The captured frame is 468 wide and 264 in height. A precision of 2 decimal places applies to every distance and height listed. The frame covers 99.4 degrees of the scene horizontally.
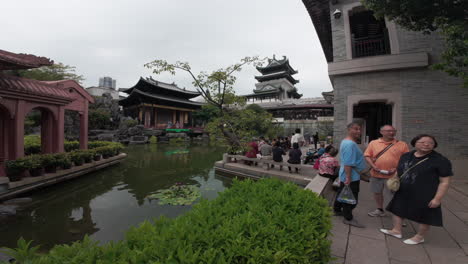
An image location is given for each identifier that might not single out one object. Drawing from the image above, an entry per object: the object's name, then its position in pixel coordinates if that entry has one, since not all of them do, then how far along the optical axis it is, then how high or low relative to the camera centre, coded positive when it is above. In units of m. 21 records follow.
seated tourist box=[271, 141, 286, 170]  8.11 -0.92
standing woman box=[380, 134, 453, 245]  2.37 -0.66
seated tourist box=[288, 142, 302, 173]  7.75 -0.99
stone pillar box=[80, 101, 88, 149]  10.70 +0.08
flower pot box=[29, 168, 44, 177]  6.96 -1.50
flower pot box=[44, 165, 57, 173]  7.53 -1.50
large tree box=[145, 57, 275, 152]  8.85 +0.90
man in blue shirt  3.03 -0.51
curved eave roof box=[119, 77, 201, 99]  33.98 +7.91
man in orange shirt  3.09 -0.39
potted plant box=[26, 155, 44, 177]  6.58 -1.21
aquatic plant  6.36 -2.23
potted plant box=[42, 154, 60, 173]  7.17 -1.22
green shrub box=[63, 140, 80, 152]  11.90 -0.95
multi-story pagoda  47.81 +12.71
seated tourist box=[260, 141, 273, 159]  9.15 -0.91
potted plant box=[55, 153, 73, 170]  7.68 -1.22
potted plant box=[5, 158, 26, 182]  6.23 -1.24
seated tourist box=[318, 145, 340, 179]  4.62 -0.79
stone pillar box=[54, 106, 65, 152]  8.53 -0.05
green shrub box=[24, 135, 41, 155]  10.18 -1.00
